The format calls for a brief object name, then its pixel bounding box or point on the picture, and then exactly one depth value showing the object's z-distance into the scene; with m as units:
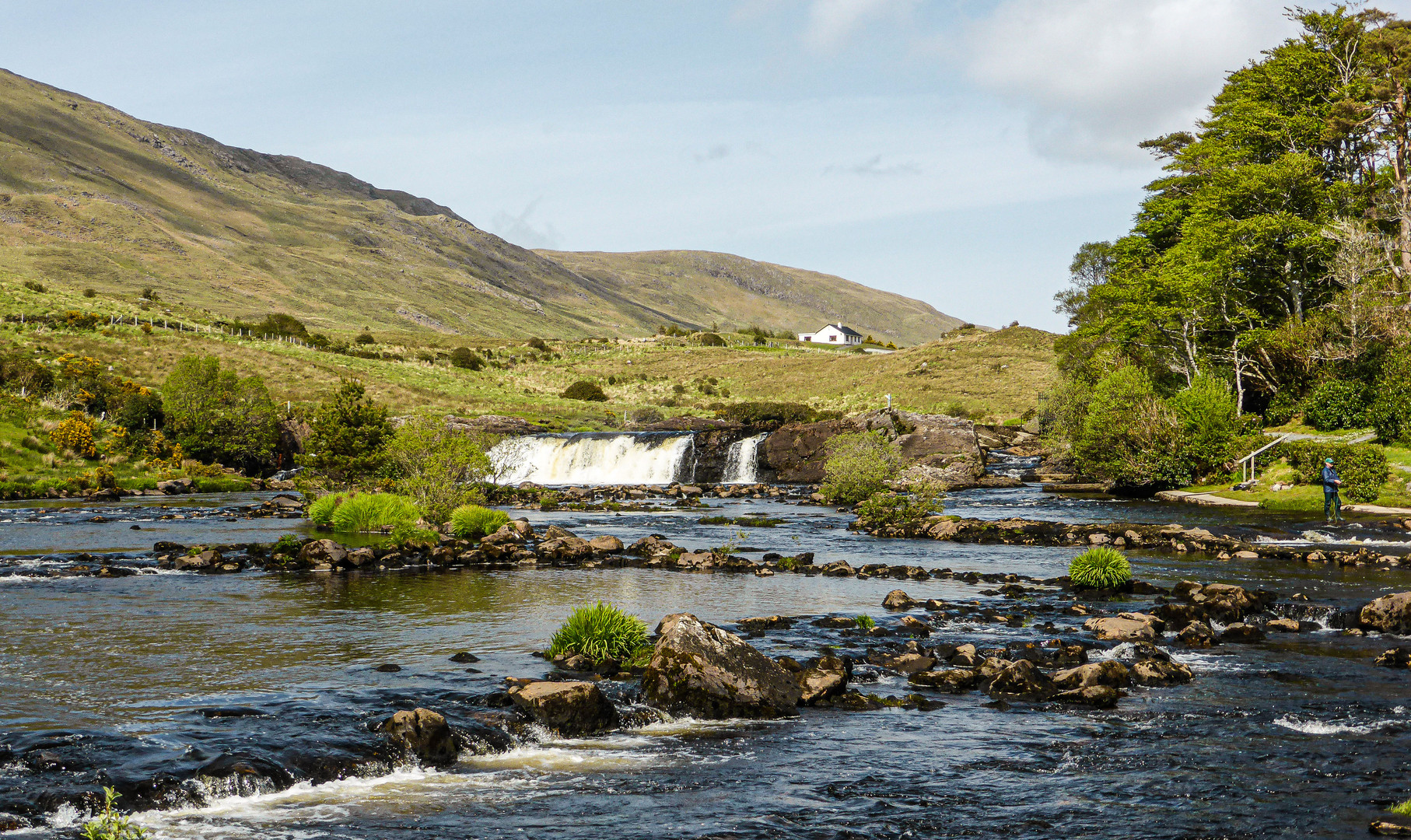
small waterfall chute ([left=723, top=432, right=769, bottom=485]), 71.56
